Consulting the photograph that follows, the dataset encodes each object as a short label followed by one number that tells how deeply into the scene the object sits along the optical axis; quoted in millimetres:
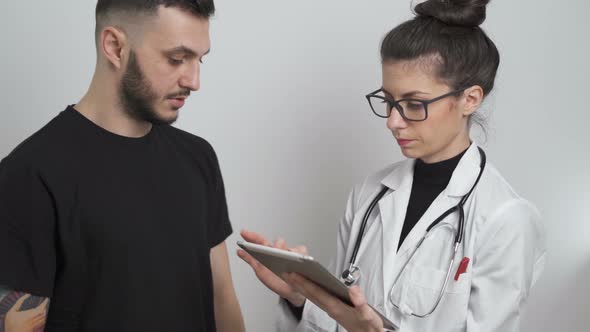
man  1394
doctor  1686
